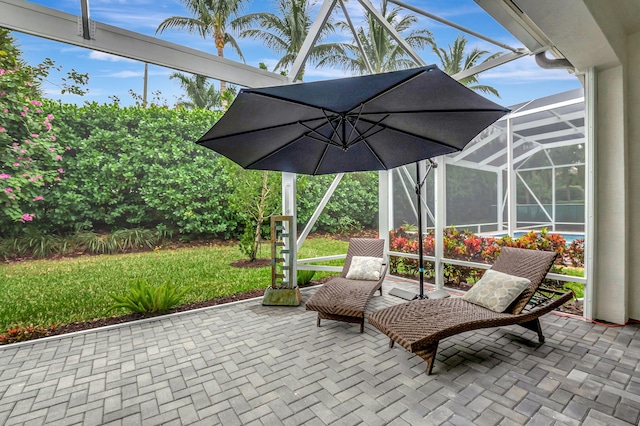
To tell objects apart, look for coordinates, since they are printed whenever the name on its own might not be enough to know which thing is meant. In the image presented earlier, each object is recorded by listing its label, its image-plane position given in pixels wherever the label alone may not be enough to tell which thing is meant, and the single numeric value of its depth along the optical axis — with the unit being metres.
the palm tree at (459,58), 11.45
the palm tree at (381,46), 10.30
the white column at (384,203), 6.80
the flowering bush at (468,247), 4.52
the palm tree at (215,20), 6.09
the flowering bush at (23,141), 4.41
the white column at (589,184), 3.95
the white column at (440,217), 5.77
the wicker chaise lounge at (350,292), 3.79
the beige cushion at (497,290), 3.40
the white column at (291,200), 5.43
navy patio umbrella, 2.11
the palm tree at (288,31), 9.74
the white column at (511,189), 5.31
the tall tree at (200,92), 12.60
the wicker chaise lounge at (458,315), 2.85
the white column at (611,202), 3.84
